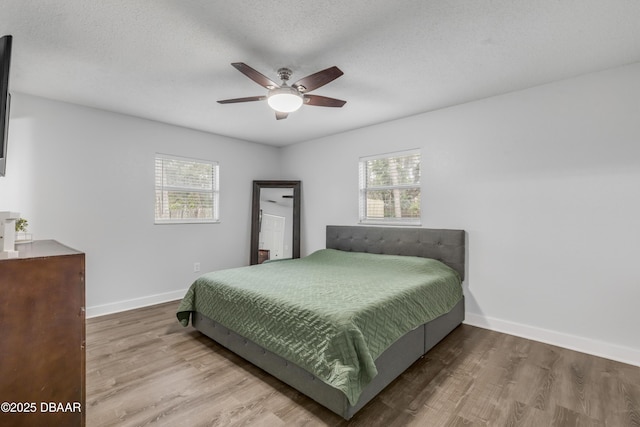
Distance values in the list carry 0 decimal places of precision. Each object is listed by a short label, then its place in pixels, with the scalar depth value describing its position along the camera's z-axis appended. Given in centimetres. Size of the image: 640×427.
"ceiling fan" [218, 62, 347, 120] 205
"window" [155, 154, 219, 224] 401
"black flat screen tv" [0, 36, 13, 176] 150
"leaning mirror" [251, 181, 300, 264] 492
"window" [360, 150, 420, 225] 376
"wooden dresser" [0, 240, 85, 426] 118
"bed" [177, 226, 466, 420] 173
